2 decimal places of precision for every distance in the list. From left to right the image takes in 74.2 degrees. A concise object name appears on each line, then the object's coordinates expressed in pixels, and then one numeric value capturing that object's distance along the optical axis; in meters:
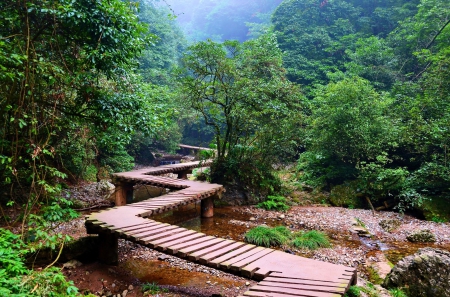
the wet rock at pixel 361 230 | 7.53
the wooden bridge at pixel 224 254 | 3.55
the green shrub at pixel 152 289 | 4.49
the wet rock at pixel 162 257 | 5.73
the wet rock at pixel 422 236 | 7.09
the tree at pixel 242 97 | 9.25
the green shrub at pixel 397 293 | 4.32
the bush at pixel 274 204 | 9.52
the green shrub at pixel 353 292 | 3.88
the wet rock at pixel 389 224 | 7.97
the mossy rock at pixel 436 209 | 8.66
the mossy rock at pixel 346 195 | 10.25
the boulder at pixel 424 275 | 4.34
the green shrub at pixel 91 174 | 11.64
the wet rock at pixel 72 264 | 5.00
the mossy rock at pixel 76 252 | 4.70
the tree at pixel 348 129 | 9.95
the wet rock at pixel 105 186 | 10.75
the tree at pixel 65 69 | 3.90
